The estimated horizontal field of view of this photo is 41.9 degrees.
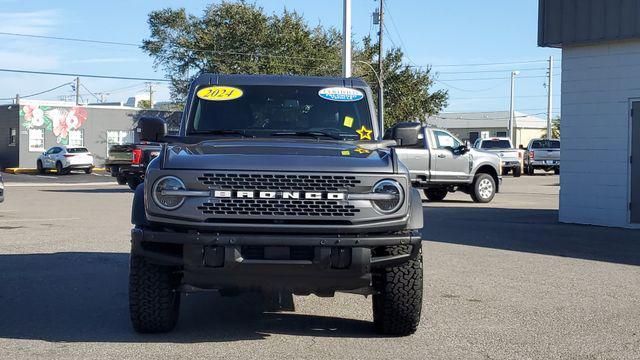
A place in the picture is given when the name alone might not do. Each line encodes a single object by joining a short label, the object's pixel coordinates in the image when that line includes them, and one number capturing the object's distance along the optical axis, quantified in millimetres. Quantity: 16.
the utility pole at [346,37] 26141
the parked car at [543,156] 42375
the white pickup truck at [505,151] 38406
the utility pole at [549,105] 55000
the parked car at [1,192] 16125
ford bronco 5641
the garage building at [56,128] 47000
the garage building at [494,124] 88569
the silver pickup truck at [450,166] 20984
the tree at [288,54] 46938
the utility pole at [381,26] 41312
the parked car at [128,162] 22964
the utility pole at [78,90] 77375
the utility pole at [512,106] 59522
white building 14945
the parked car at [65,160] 43000
